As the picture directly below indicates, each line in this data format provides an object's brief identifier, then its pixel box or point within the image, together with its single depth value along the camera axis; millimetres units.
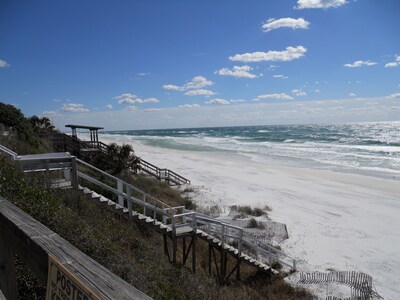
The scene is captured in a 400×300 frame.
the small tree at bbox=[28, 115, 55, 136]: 29434
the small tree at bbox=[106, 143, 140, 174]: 24438
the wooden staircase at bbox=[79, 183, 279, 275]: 10633
